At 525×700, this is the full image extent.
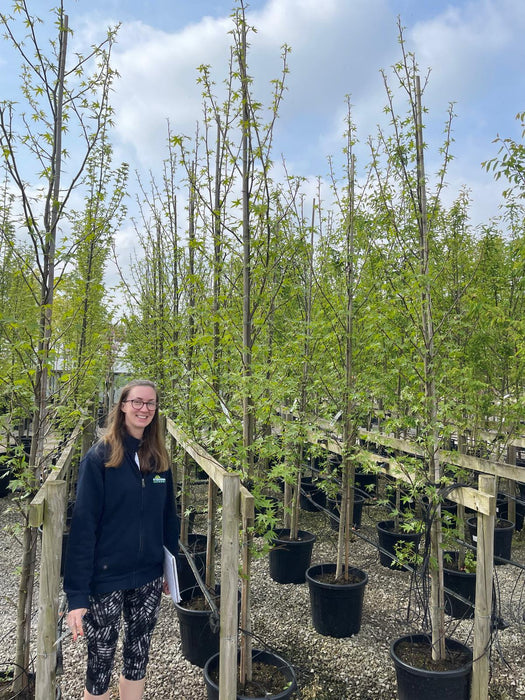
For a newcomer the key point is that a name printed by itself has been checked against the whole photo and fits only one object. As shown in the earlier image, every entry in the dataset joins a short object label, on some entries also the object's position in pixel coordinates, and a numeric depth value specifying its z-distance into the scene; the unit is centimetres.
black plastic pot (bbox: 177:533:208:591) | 454
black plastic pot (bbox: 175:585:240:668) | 344
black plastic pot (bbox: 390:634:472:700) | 284
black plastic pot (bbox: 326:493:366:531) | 687
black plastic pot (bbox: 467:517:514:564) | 559
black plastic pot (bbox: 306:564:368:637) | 391
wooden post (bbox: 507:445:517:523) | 645
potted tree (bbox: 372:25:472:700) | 293
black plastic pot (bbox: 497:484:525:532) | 713
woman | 232
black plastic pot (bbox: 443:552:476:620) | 442
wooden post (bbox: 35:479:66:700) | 220
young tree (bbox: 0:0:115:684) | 268
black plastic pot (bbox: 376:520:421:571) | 544
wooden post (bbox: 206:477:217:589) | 383
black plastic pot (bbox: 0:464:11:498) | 838
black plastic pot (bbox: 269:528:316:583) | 502
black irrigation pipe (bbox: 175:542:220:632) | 317
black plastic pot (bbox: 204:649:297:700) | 263
